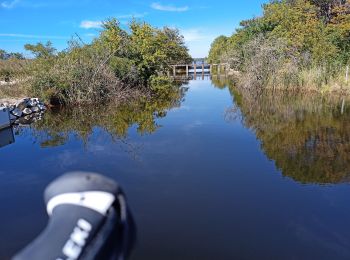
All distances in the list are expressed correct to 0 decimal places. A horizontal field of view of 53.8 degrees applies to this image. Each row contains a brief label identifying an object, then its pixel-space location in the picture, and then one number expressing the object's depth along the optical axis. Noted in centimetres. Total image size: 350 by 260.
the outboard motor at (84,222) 127
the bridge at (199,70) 4280
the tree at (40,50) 1686
